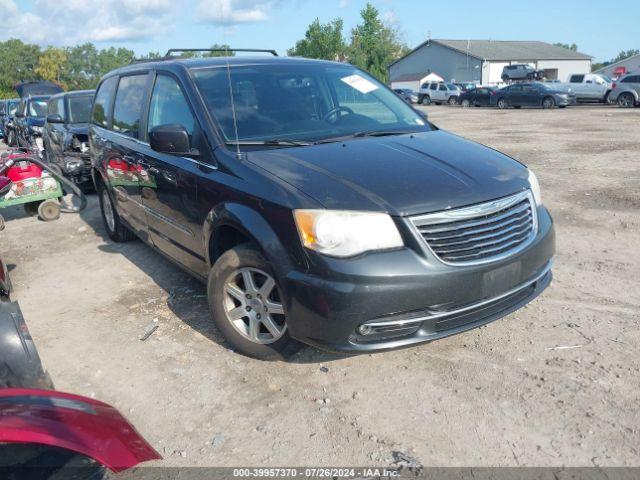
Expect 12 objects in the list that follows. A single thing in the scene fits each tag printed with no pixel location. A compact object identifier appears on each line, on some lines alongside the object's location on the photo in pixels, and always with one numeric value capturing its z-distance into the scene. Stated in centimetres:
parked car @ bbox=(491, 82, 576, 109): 2911
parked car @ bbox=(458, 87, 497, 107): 3391
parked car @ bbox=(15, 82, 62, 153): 1446
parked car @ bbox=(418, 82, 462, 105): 4009
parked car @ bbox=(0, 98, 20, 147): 1980
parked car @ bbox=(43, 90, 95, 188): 954
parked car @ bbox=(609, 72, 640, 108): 2667
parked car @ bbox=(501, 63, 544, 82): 4544
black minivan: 288
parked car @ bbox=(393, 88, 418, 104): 4155
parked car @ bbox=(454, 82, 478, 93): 4310
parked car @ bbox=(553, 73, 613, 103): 3014
